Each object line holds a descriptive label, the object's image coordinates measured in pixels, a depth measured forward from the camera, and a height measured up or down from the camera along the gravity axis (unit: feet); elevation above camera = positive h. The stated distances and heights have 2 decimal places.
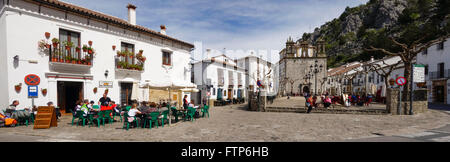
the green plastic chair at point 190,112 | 34.30 -5.02
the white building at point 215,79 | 87.19 +2.27
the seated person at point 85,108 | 29.71 -3.86
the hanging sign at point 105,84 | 43.27 -0.14
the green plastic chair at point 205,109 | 39.89 -5.26
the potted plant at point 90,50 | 40.29 +6.80
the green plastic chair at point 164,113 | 29.06 -4.53
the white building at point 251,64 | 160.00 +16.60
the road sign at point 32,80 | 32.07 +0.58
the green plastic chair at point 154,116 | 26.75 -4.51
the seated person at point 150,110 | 28.58 -3.94
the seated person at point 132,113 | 26.53 -4.07
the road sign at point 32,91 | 33.30 -1.29
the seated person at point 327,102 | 48.98 -4.73
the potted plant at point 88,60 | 39.91 +4.76
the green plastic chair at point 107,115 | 30.14 -4.87
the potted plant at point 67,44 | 37.02 +7.41
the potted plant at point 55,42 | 35.25 +7.48
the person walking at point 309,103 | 46.65 -4.76
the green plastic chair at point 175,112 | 33.37 -4.99
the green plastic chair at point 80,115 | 29.19 -4.77
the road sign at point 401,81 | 40.01 +0.40
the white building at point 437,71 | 74.43 +4.94
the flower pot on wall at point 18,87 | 32.12 -0.58
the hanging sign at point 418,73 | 42.23 +2.16
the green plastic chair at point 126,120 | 26.18 -5.20
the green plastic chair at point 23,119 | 29.94 -5.52
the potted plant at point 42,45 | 34.50 +6.77
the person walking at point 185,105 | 36.73 -4.07
